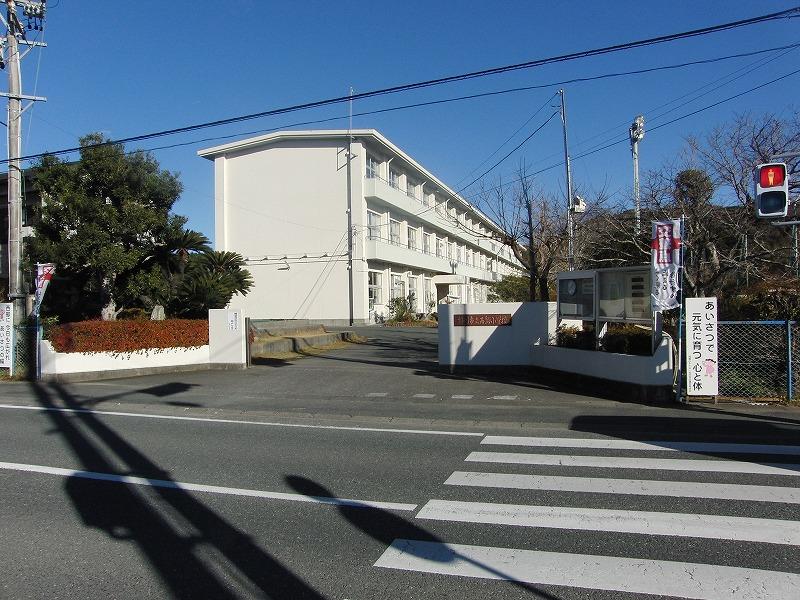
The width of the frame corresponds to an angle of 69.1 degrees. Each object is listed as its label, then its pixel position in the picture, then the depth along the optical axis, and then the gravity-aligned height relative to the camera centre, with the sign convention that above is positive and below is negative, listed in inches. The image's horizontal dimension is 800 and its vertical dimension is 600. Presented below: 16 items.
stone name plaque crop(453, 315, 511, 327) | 573.9 -17.6
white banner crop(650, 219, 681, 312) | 406.3 +24.1
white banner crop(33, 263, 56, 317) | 566.3 +28.9
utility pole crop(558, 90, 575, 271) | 713.8 +78.9
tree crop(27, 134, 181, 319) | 641.6 +99.7
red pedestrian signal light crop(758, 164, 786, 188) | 327.8 +71.5
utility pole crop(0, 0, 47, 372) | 645.3 +179.7
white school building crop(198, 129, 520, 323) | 1381.6 +208.7
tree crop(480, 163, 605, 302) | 707.4 +83.0
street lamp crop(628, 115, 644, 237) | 861.1 +252.2
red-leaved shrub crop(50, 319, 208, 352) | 588.7 -32.0
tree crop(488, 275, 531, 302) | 1595.7 +38.7
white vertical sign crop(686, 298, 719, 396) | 390.6 -33.2
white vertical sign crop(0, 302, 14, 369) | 602.5 -30.3
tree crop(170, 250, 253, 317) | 732.7 +26.7
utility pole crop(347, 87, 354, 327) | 1365.7 +225.4
